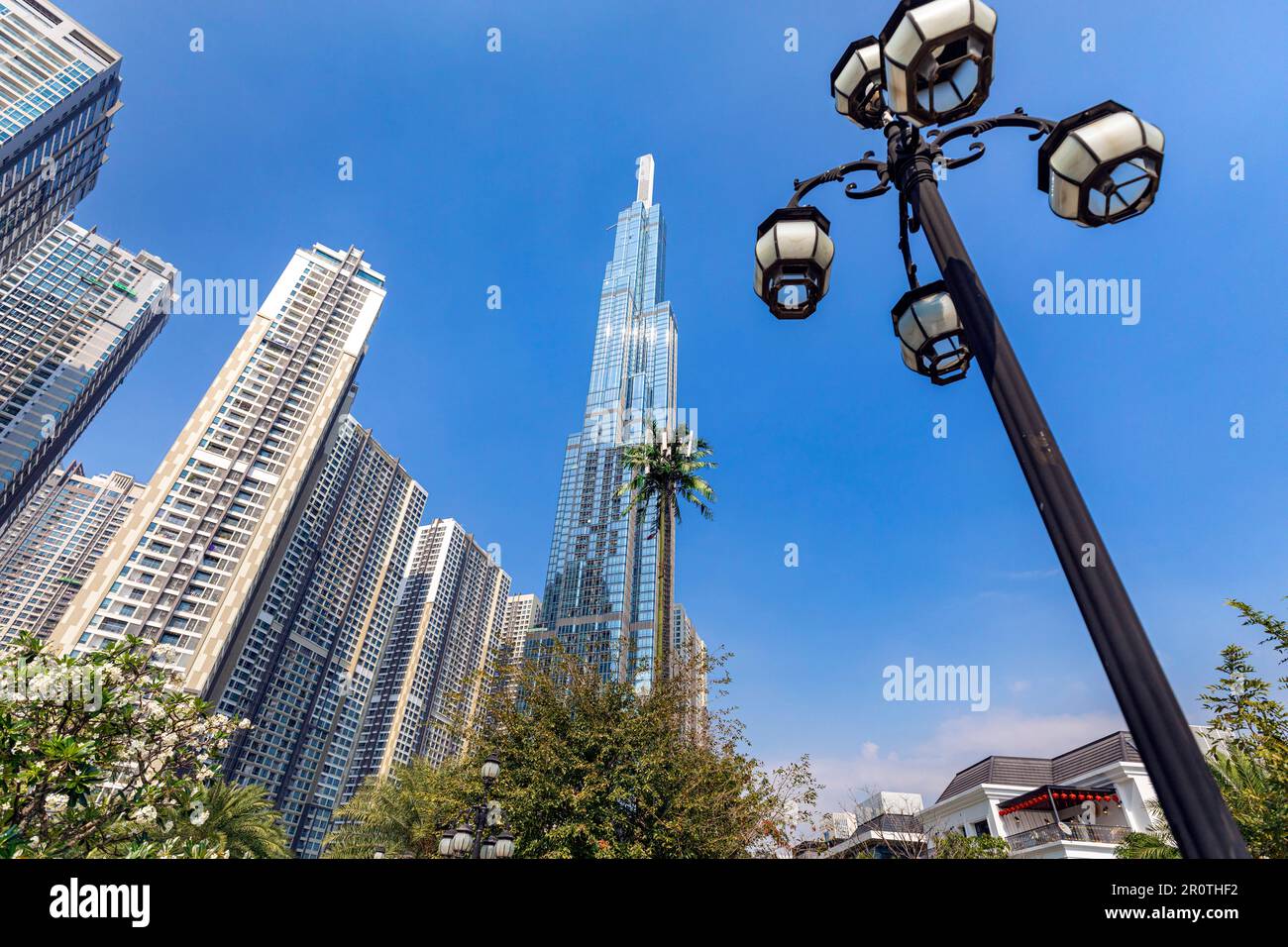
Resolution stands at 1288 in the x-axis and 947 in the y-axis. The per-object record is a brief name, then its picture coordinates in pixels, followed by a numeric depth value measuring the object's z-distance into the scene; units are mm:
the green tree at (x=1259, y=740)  7465
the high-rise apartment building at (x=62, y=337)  90500
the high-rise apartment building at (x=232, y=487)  68250
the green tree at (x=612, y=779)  15852
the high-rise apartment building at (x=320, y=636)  89750
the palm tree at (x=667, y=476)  28438
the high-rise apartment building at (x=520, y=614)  151750
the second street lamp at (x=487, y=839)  11508
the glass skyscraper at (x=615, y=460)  111312
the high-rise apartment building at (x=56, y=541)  125688
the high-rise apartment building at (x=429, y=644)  115312
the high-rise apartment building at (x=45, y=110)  74312
